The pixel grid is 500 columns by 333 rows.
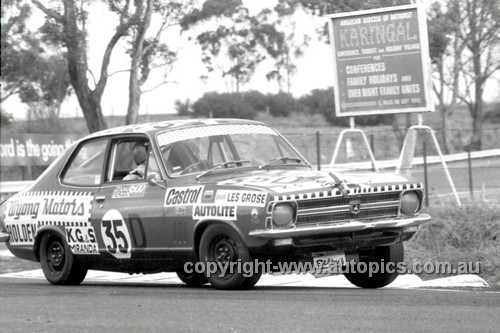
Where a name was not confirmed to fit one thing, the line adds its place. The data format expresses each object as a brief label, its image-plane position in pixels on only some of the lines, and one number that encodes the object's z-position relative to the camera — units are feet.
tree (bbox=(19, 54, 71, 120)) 118.11
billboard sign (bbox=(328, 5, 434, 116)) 55.77
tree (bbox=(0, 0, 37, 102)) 96.24
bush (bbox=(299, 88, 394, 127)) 183.62
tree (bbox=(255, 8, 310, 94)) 150.41
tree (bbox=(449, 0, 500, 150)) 132.87
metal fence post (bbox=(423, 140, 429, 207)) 56.65
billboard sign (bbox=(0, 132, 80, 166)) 114.21
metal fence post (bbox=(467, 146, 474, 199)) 53.67
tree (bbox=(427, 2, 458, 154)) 125.85
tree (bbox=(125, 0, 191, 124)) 94.17
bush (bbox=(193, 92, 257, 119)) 175.32
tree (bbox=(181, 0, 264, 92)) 104.06
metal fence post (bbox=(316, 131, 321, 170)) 59.10
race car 30.40
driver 34.78
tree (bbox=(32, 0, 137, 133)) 90.12
